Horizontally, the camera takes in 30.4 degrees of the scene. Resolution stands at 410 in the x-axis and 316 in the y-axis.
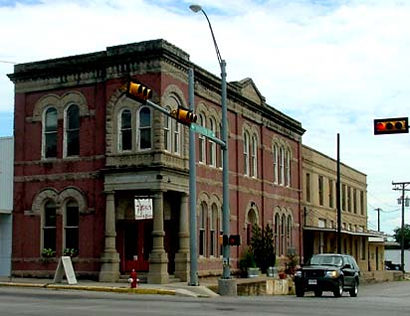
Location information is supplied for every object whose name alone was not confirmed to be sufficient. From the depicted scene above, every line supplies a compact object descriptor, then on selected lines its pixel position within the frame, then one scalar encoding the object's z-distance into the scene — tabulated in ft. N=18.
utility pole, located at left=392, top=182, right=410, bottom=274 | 248.22
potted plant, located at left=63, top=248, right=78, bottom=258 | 108.27
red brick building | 103.86
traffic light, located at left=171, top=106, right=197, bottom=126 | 82.69
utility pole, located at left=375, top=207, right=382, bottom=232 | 380.29
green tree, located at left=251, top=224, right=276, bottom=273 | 131.75
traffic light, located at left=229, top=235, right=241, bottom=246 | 92.58
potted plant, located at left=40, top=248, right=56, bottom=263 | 110.01
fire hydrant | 91.40
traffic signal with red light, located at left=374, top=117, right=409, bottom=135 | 74.74
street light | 92.79
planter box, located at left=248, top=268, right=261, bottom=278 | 125.90
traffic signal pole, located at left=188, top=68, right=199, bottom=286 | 94.89
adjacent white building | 114.42
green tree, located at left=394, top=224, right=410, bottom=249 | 456.77
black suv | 91.35
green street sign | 88.79
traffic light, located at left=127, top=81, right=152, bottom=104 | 70.59
